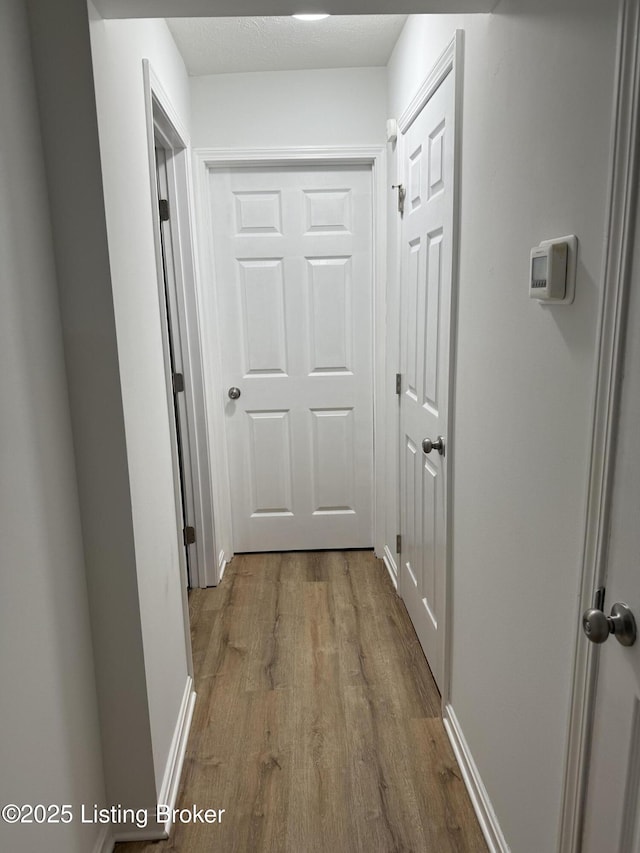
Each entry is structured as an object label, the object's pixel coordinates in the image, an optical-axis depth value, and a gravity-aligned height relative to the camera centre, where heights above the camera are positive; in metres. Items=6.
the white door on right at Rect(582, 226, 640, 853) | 0.84 -0.55
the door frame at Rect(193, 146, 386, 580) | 2.85 +0.17
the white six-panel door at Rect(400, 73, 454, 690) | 1.87 -0.17
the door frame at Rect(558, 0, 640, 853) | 0.82 -0.10
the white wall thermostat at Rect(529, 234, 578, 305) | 1.02 +0.06
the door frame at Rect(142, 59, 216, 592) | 2.59 -0.15
